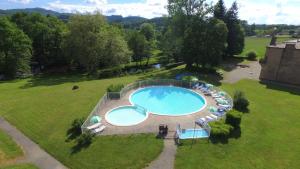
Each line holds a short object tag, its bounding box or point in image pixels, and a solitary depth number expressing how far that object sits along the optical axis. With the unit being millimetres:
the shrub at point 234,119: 17837
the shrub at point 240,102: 21531
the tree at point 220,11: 43508
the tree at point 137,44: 45666
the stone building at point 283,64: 29646
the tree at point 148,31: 68384
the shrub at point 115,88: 23994
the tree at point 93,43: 35745
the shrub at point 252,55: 45799
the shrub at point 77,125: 17608
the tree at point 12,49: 35775
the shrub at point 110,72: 37049
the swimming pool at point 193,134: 16758
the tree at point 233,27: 43993
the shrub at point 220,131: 16688
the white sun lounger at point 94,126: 17488
